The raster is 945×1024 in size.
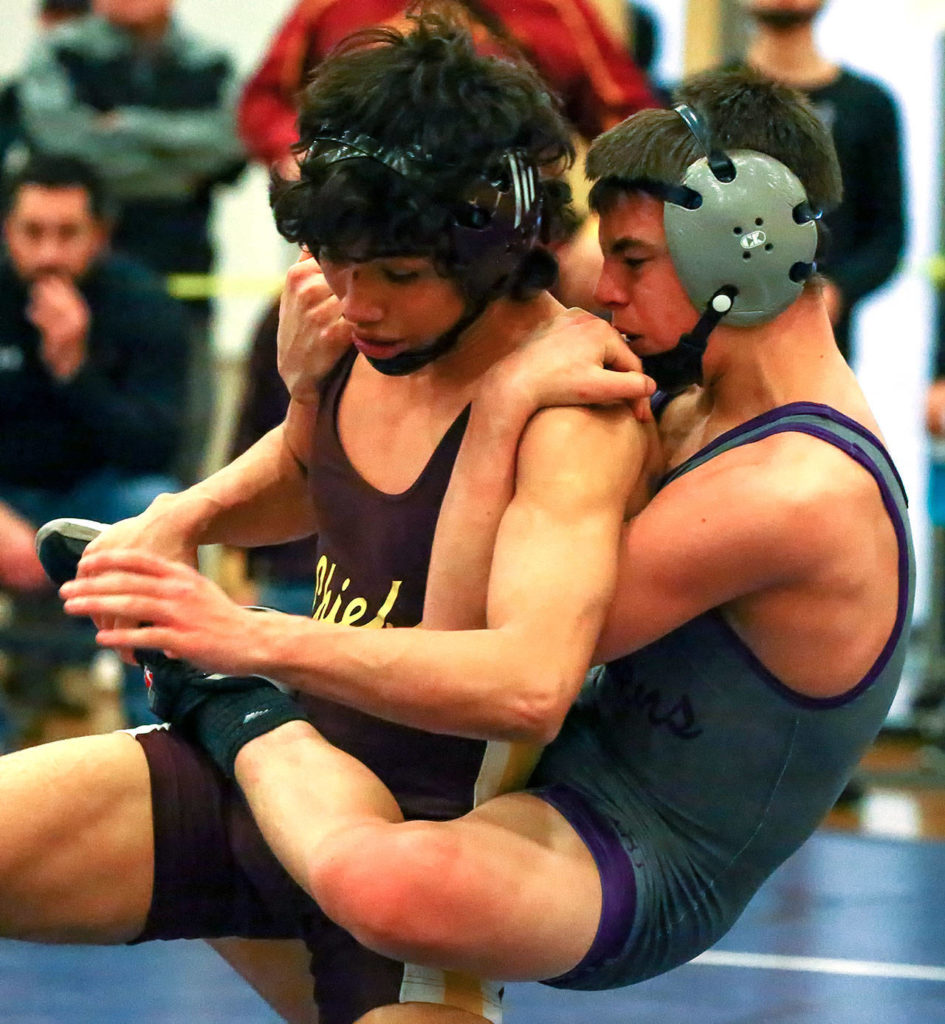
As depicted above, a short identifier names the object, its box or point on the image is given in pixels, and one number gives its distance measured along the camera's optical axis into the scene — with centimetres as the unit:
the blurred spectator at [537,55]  900
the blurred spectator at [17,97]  1239
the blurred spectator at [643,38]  1277
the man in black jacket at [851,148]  1095
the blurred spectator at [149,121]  1204
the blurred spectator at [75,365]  1120
